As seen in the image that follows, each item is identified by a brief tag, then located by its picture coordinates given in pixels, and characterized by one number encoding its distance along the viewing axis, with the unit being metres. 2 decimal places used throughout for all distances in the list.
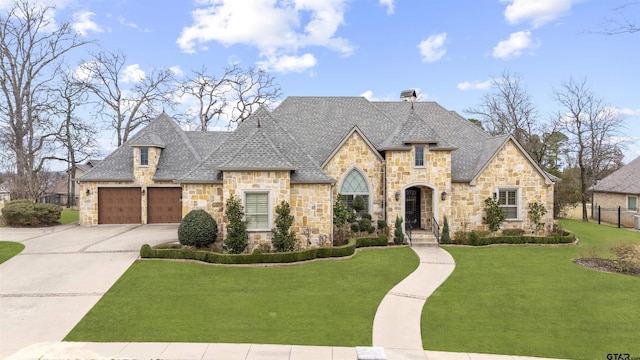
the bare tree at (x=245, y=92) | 43.72
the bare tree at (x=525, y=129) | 34.56
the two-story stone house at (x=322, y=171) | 16.38
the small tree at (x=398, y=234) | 18.72
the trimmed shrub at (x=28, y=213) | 22.17
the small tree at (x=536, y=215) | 20.28
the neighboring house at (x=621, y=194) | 27.87
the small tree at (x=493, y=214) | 19.84
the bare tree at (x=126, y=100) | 38.31
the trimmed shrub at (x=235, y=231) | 15.28
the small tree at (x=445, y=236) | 18.85
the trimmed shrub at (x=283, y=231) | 15.55
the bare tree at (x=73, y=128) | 34.16
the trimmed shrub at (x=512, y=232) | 19.92
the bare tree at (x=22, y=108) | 29.30
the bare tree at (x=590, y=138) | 31.27
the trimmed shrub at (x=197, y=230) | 15.00
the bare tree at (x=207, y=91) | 43.31
